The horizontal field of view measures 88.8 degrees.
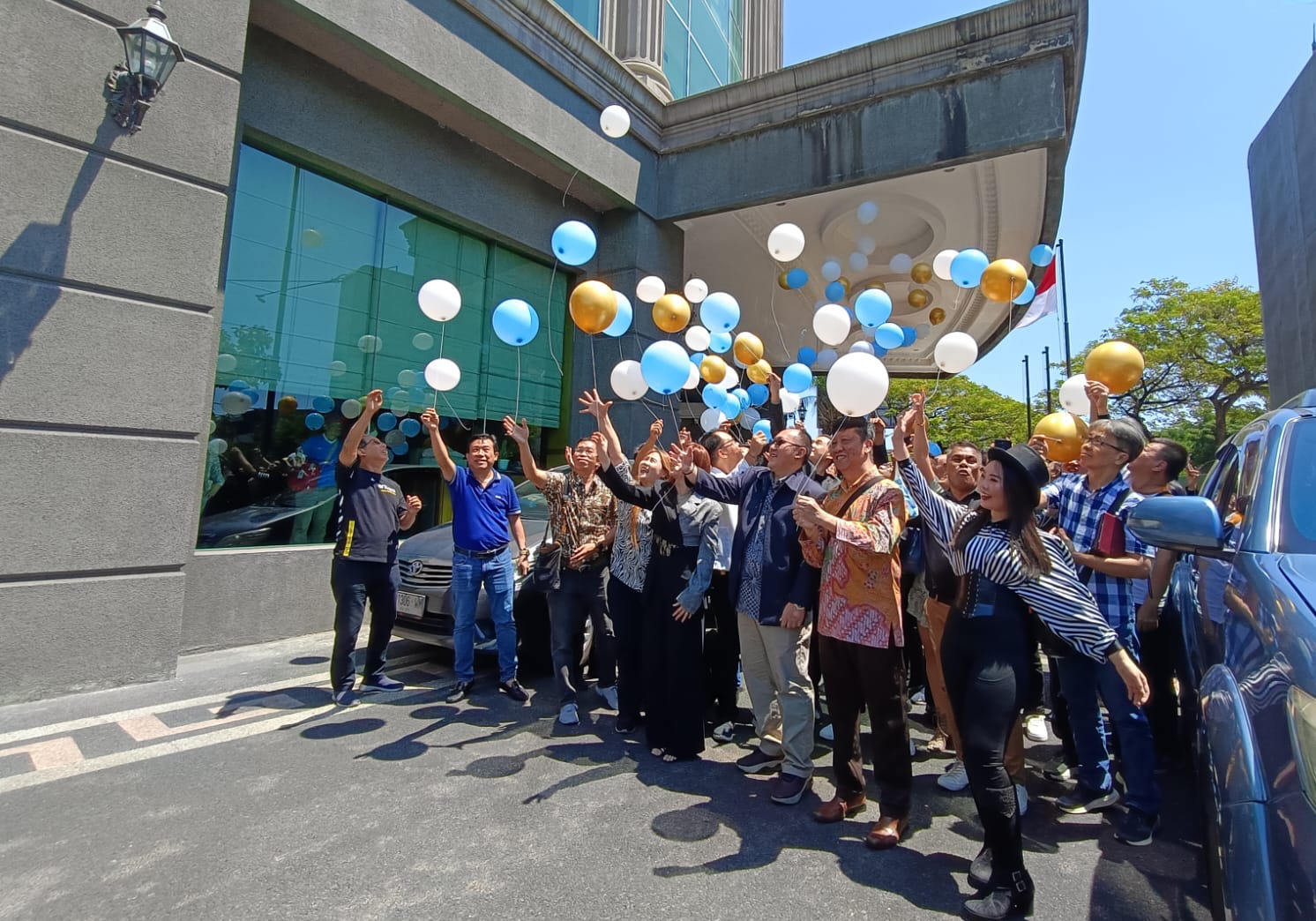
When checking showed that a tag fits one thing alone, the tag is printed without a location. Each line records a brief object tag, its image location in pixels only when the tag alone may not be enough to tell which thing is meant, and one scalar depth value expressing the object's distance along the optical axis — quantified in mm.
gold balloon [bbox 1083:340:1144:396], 4773
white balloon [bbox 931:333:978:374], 4785
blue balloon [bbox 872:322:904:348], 6863
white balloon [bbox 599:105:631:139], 6551
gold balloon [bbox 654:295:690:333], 5949
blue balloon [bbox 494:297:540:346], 4965
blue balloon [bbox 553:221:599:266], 5223
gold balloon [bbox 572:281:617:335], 4887
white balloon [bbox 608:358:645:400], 4953
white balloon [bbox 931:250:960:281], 6473
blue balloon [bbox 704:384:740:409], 6355
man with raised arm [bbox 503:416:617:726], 4578
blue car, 1523
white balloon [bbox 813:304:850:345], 6039
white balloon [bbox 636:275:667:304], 6402
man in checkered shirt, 3078
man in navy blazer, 3375
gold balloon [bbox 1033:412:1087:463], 5207
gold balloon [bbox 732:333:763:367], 7031
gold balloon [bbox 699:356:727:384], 6359
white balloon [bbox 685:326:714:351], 6438
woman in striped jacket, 2426
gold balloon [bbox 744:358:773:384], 6996
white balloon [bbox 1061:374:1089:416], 5507
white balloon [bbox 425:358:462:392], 5223
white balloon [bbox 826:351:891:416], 3322
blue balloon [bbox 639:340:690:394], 4523
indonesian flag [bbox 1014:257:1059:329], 12195
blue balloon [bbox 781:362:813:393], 6961
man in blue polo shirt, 4777
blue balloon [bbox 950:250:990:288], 5891
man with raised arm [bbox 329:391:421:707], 4676
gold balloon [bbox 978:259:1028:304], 5719
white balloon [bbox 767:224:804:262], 6543
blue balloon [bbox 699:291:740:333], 5871
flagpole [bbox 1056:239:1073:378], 13692
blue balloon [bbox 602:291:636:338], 5559
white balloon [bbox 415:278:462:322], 5055
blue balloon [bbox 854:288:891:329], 6238
